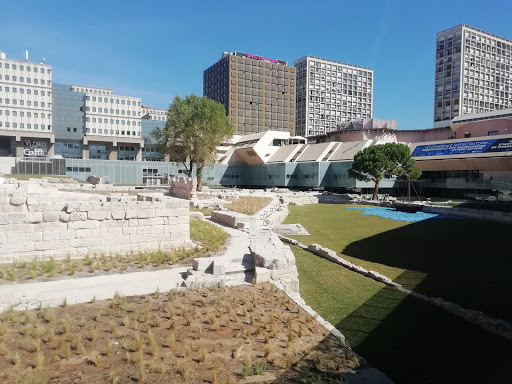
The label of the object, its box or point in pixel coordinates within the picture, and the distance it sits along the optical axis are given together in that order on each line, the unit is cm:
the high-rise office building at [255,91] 12444
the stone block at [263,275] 1120
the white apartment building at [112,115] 7862
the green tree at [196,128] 4997
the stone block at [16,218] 1277
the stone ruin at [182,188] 3853
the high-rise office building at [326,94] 14112
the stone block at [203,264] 1173
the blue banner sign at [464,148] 4641
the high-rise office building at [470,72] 11306
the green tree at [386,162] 4753
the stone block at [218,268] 1135
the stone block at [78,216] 1382
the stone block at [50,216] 1332
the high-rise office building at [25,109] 6981
